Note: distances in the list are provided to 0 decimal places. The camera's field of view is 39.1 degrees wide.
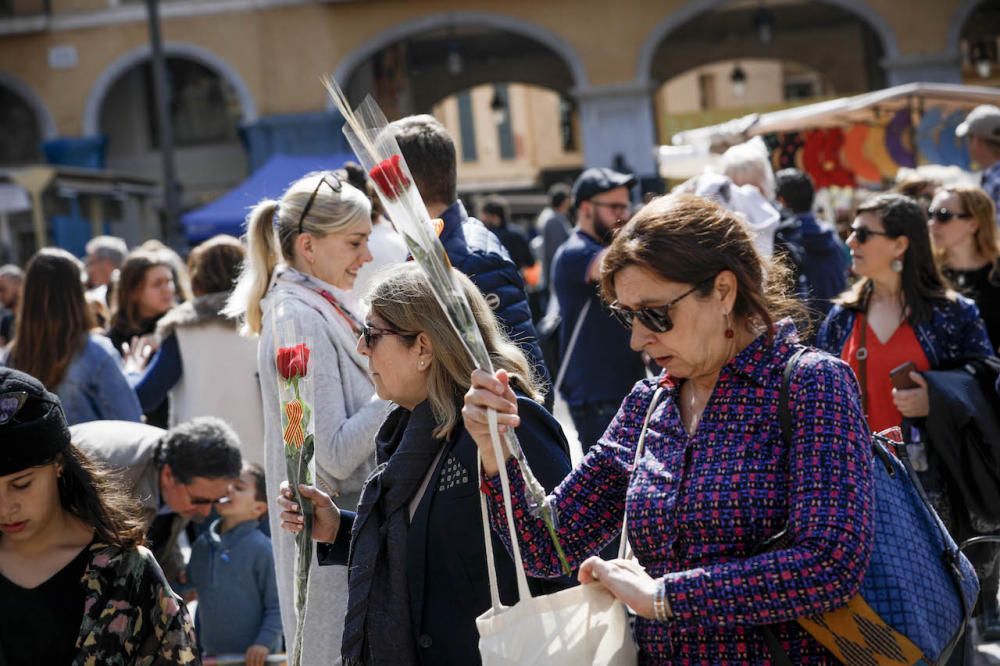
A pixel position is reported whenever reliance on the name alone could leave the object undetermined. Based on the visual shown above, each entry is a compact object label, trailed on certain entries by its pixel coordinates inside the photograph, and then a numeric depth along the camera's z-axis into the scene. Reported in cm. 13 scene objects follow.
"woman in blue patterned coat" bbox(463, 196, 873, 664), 244
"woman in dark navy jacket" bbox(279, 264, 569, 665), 324
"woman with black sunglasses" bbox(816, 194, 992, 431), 511
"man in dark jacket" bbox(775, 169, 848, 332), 735
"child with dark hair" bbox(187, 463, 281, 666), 518
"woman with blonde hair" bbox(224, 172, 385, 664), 393
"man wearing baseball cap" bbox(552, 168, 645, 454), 667
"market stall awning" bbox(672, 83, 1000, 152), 1113
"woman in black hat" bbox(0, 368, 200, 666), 303
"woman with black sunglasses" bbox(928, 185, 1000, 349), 629
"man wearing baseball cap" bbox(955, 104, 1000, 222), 726
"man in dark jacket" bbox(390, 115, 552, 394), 439
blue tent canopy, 1836
